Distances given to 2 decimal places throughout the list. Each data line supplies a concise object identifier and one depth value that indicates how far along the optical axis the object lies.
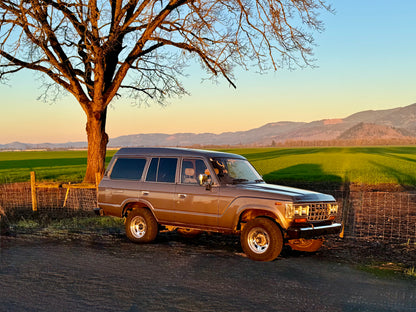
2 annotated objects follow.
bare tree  19.78
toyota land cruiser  8.70
